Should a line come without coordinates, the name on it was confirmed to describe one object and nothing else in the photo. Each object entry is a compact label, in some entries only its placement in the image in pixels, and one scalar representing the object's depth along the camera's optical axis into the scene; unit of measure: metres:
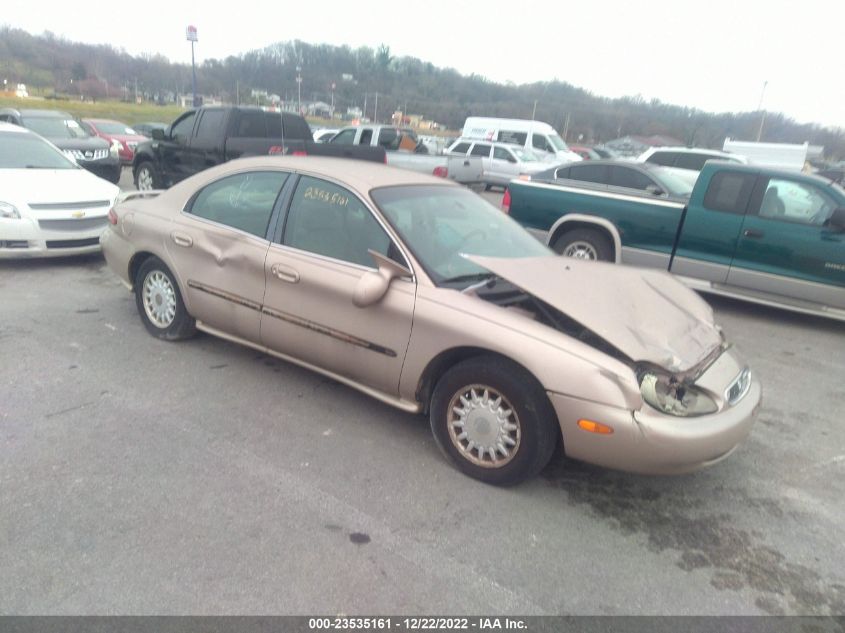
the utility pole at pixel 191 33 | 28.14
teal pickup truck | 6.47
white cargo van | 22.64
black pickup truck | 10.15
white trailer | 21.23
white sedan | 6.50
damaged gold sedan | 2.95
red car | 17.80
